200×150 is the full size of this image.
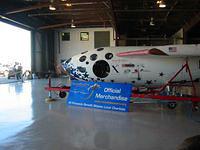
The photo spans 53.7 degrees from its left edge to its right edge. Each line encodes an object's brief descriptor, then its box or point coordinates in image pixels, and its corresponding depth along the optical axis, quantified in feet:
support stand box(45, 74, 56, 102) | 25.11
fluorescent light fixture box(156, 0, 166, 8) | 39.72
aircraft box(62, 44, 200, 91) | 21.47
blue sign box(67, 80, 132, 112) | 19.79
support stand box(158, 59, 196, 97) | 21.16
